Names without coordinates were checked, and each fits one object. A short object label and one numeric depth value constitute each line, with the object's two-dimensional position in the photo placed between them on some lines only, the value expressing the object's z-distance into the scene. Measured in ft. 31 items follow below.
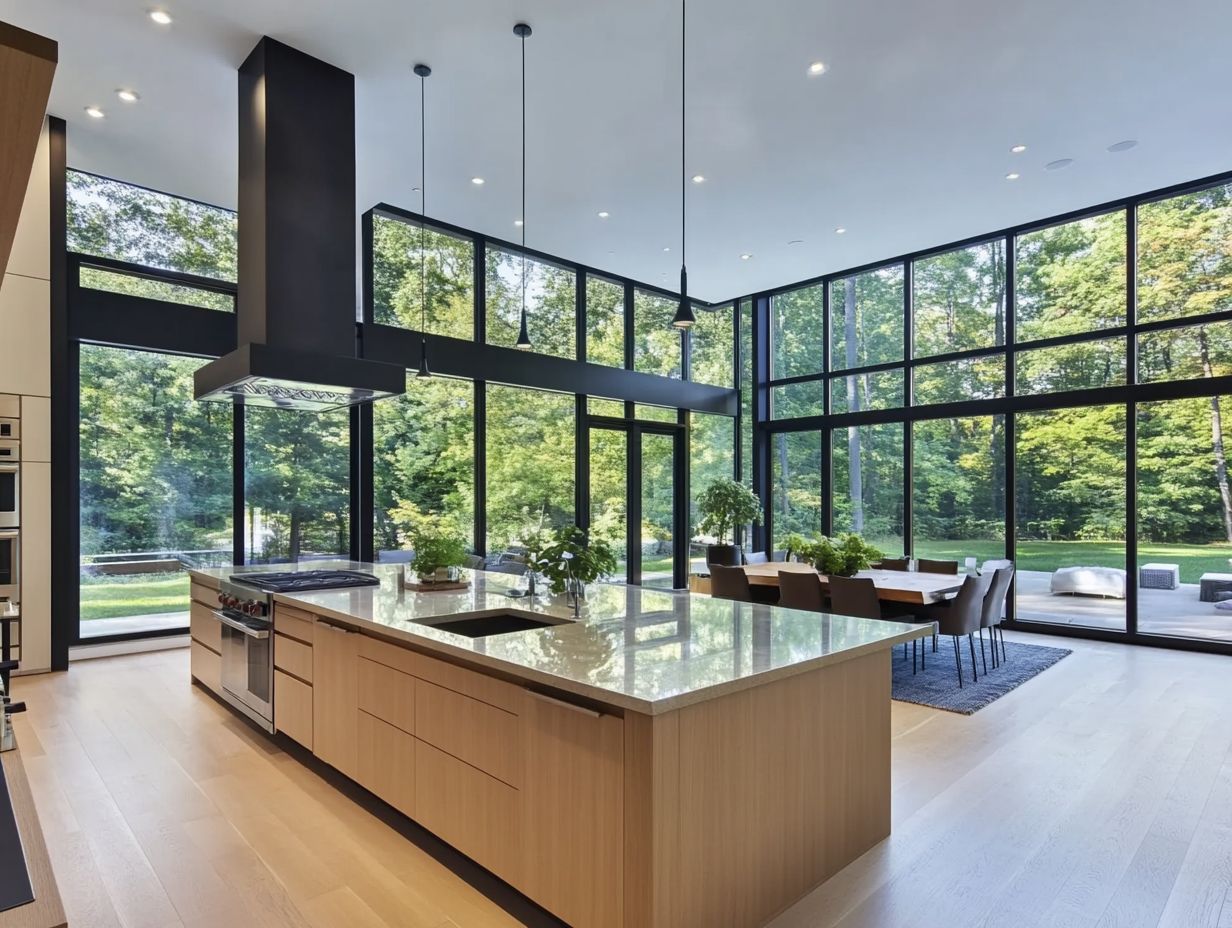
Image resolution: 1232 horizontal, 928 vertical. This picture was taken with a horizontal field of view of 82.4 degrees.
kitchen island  6.56
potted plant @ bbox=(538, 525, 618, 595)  10.82
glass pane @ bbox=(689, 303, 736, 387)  33.50
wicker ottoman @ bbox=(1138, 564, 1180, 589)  21.67
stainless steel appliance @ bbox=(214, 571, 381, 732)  12.92
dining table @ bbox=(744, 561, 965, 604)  17.08
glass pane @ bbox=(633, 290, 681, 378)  31.14
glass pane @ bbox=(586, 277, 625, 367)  29.01
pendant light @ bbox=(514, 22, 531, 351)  16.21
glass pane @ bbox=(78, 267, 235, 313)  19.26
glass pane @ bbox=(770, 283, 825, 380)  30.96
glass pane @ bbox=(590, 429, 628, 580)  28.86
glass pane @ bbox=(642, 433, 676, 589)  31.22
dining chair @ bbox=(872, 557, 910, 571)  23.06
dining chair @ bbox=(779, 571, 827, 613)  18.21
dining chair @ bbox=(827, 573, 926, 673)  17.03
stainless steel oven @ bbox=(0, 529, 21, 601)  17.29
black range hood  13.78
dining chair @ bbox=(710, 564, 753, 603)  19.84
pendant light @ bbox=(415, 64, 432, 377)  15.79
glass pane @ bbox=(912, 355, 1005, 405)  25.46
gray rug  16.14
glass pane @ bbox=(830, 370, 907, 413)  28.14
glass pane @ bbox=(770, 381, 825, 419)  30.76
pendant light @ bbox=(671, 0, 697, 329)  13.71
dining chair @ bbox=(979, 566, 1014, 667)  18.94
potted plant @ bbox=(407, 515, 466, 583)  12.94
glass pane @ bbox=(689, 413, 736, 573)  32.96
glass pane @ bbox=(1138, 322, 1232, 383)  20.99
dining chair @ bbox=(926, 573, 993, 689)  17.46
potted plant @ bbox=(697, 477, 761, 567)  30.50
